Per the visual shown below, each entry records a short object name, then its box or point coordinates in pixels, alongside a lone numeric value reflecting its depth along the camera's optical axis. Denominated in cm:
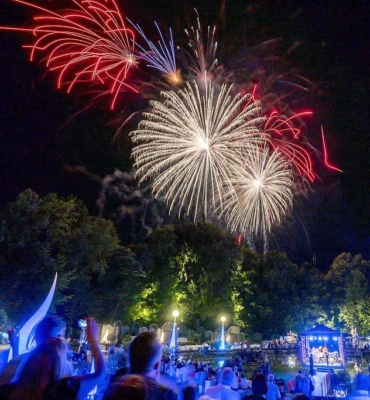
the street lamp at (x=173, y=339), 2946
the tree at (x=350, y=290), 4488
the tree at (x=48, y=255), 2722
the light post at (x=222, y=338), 3419
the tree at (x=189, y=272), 4138
